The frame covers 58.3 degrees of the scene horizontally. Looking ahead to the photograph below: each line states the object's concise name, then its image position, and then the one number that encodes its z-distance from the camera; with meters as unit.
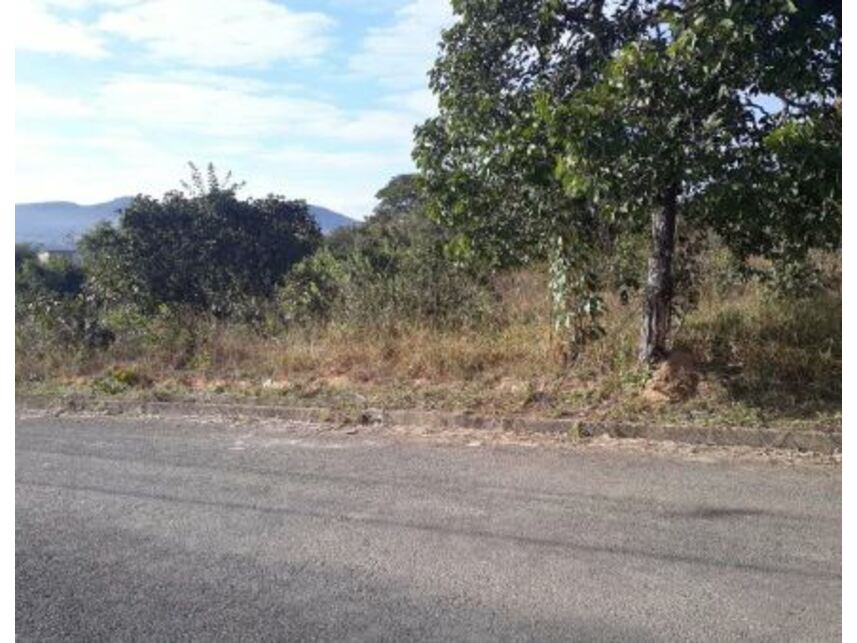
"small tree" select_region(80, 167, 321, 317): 14.26
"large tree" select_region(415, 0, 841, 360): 5.53
